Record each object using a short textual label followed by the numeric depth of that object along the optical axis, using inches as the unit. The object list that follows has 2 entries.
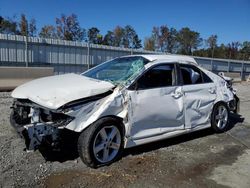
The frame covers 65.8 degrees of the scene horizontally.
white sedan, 100.8
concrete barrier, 291.4
